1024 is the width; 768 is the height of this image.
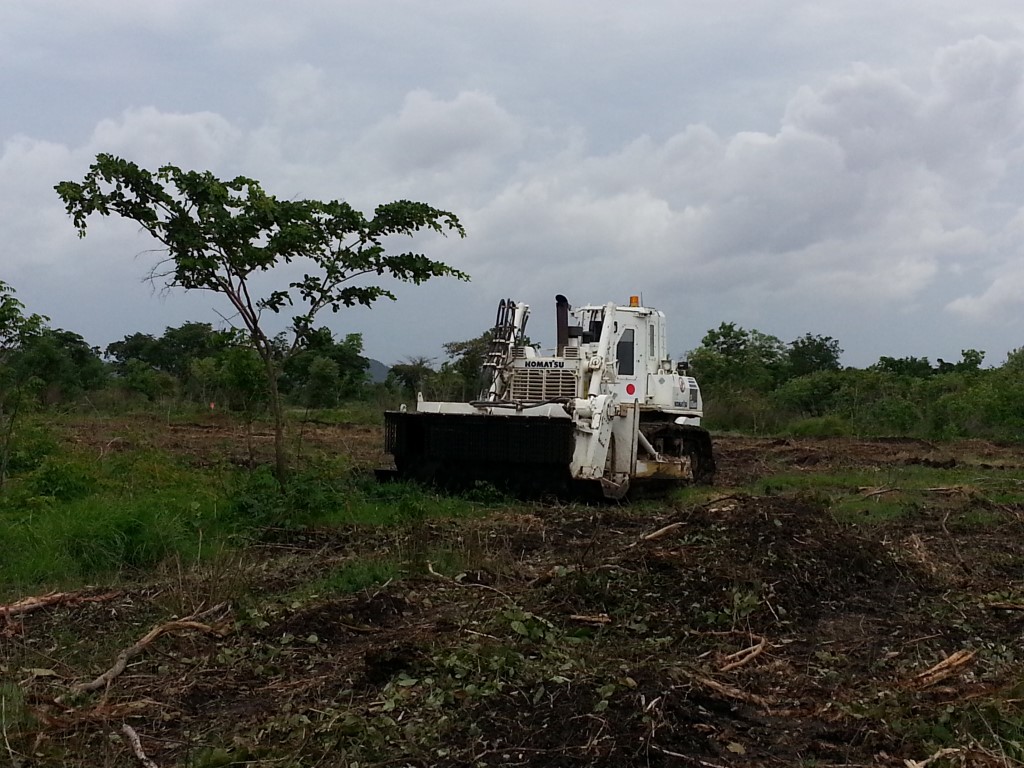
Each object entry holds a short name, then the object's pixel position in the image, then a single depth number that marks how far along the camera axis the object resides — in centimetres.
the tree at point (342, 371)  3675
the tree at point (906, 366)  4472
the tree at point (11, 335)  1185
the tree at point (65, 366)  3064
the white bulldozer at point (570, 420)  1353
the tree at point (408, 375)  3850
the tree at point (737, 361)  3925
